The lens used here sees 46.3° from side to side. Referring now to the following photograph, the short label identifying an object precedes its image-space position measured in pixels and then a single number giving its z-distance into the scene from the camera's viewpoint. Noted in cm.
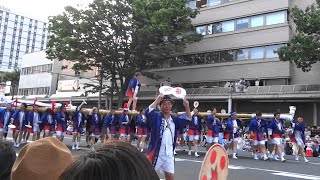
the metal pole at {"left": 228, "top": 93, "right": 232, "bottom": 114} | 3026
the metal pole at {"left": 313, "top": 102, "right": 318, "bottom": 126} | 2844
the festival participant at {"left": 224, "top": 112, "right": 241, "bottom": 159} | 1577
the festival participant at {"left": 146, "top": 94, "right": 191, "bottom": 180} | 622
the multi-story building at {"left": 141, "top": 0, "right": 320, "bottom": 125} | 2973
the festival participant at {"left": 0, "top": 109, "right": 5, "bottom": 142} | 1722
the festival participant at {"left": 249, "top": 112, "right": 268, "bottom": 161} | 1530
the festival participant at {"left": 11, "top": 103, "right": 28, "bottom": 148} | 1695
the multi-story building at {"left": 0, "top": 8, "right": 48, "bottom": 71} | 10506
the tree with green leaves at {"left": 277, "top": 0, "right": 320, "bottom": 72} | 2333
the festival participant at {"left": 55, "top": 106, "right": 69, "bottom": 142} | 1636
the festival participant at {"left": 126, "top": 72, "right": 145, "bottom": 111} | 1387
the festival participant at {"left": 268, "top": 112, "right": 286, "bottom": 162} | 1488
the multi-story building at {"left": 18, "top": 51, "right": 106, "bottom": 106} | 5159
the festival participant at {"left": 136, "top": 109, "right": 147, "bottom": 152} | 1573
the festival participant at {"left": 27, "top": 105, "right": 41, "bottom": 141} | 1706
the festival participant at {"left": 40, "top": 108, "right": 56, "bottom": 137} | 1669
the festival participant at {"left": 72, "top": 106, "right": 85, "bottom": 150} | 1652
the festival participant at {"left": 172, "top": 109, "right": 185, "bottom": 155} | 2024
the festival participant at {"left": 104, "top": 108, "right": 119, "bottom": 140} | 1648
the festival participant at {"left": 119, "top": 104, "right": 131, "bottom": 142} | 1611
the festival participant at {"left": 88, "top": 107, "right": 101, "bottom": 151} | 1684
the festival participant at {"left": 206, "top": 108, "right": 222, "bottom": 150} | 1558
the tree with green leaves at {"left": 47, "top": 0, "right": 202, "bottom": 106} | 2956
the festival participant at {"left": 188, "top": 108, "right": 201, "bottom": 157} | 1591
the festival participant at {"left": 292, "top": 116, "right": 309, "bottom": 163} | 1532
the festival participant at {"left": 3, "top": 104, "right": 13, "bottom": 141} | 1733
